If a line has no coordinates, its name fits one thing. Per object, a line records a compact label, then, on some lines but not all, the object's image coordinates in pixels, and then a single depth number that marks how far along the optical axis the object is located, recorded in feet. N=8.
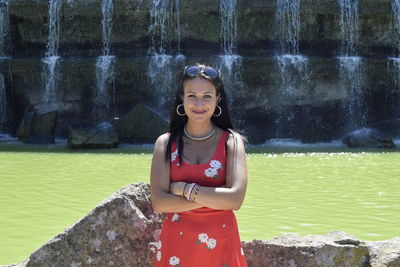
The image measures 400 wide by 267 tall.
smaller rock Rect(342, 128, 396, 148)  46.68
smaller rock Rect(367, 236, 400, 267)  9.96
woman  8.11
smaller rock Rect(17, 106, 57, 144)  50.21
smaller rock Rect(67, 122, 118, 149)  44.93
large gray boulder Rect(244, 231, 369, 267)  9.93
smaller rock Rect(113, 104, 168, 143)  48.80
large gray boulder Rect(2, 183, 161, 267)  9.17
